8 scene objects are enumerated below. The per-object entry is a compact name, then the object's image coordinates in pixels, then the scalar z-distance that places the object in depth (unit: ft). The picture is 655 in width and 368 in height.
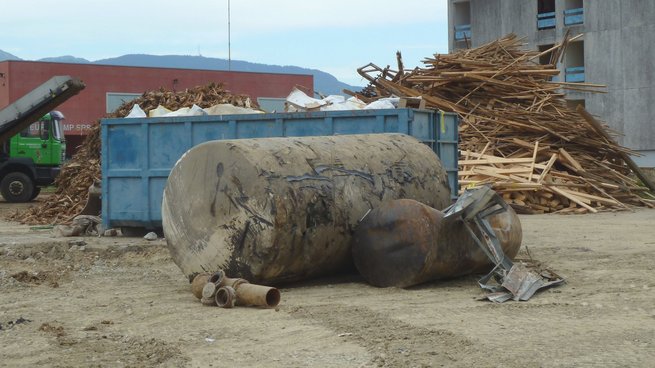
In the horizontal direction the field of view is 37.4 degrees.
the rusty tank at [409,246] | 32.04
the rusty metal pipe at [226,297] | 28.76
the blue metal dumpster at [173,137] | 44.70
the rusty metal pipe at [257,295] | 28.48
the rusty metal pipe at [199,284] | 30.27
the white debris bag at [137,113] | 54.70
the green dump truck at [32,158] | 94.84
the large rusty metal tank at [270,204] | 31.24
